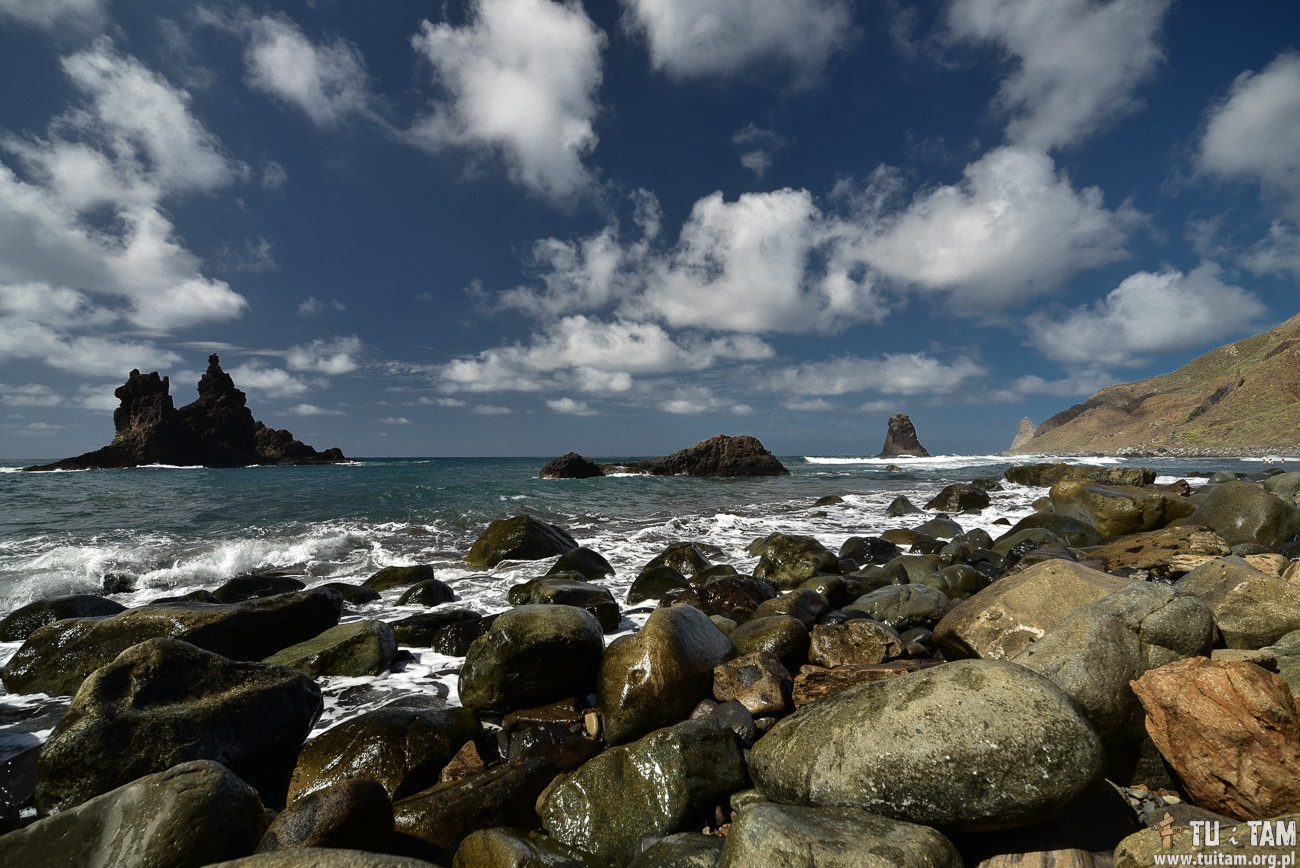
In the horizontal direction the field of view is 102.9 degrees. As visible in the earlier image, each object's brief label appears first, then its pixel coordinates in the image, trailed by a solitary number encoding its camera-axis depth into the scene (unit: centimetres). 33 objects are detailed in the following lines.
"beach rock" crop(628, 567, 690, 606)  977
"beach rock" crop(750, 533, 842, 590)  1070
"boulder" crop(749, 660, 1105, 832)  290
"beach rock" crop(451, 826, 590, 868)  319
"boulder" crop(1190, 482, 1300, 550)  1105
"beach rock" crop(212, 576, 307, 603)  1038
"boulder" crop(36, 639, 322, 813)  419
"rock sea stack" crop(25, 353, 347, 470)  8556
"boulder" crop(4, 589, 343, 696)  643
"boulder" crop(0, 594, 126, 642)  805
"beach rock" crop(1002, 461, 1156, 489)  2267
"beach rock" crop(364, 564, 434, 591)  1083
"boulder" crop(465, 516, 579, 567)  1327
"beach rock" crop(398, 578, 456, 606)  980
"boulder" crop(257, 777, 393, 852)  335
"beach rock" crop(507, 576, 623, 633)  816
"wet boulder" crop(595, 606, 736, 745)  493
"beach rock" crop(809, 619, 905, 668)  588
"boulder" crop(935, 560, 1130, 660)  534
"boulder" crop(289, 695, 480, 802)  442
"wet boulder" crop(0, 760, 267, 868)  294
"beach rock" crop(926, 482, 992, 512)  2112
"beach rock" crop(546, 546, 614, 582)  1156
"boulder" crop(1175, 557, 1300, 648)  466
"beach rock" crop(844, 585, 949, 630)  727
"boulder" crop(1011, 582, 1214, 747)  366
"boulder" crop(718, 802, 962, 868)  266
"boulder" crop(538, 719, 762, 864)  379
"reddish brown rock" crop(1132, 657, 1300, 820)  304
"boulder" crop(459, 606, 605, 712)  551
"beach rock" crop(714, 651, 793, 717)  510
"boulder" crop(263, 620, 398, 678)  655
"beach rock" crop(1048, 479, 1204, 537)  1329
